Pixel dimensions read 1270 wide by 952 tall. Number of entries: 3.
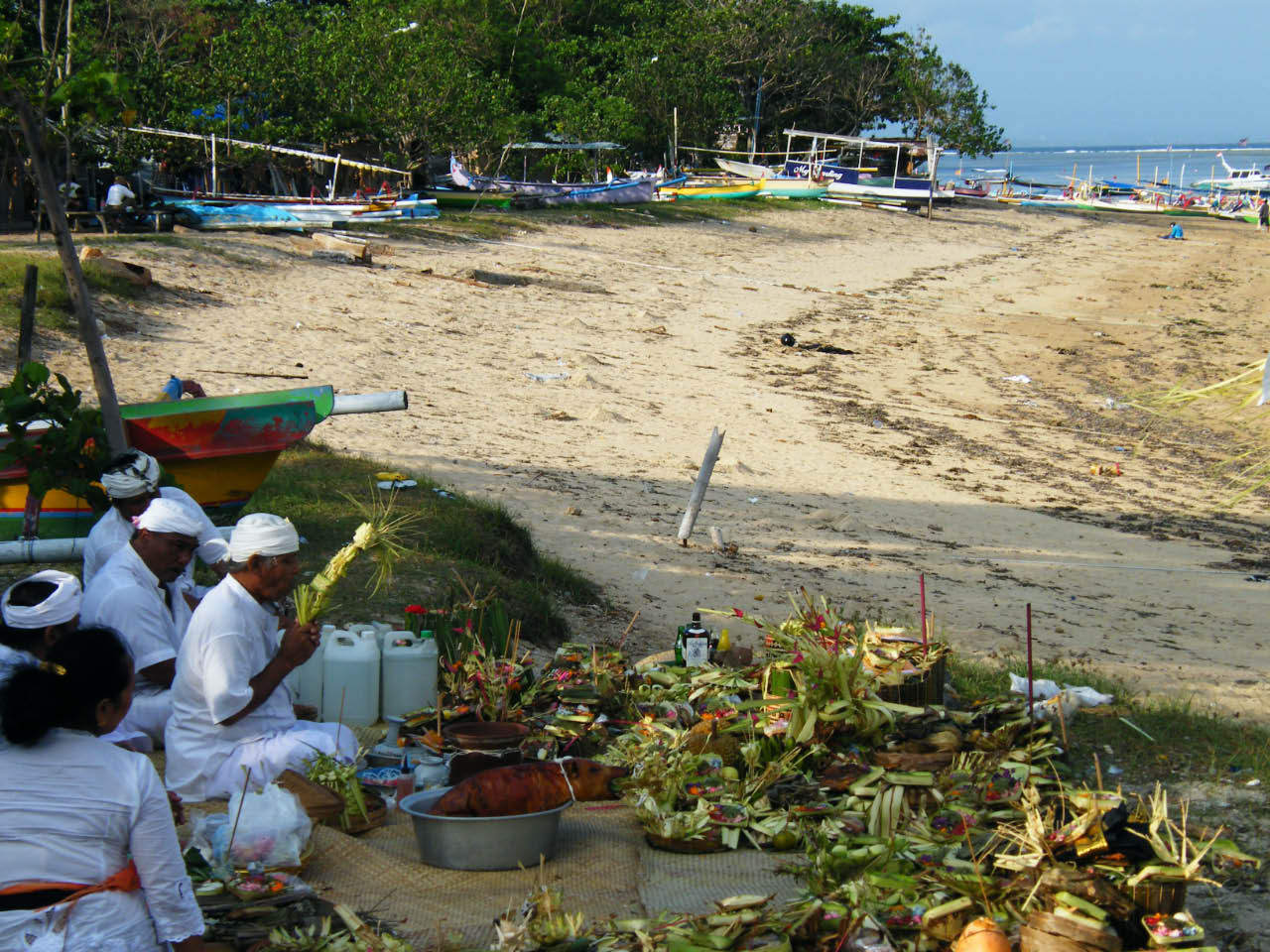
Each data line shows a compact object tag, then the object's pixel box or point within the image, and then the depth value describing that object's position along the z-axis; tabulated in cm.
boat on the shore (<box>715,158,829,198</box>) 3994
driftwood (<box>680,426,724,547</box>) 975
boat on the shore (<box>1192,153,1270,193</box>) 7250
